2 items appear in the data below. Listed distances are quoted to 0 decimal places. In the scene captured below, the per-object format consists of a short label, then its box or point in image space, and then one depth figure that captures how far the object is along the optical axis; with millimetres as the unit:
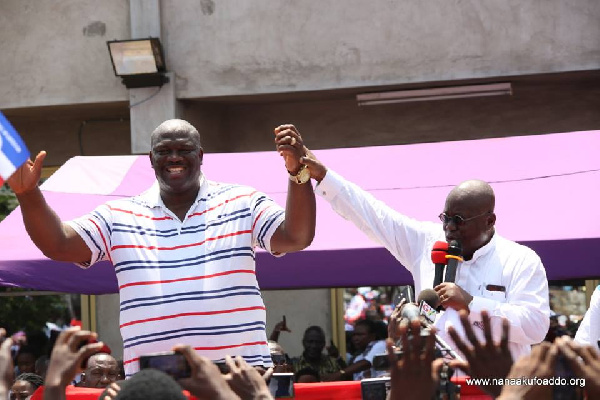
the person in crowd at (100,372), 8078
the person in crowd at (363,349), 10906
